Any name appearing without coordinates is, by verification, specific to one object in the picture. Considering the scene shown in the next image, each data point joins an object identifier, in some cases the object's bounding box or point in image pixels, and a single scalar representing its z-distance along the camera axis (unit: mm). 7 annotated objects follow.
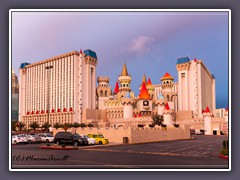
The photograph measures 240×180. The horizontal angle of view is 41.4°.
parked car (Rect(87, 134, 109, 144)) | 30920
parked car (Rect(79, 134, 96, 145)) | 29089
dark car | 26859
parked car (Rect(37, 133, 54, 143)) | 34656
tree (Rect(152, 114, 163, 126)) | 71375
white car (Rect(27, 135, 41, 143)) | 33231
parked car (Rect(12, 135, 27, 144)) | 31750
